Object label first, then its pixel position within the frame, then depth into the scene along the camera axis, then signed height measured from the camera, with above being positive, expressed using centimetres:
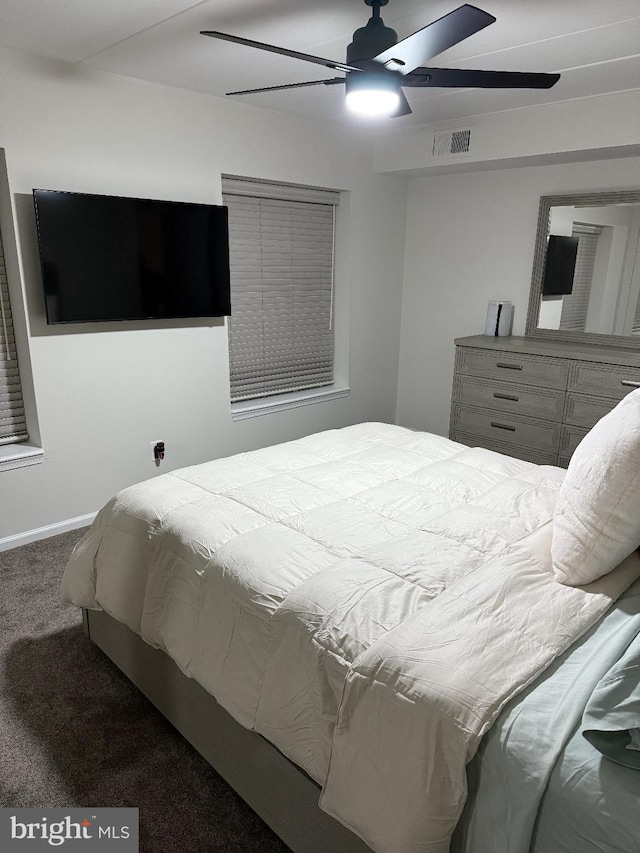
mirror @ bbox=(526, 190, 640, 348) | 386 +0
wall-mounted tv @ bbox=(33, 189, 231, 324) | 299 +2
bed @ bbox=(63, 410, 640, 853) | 116 -86
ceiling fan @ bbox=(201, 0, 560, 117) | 177 +67
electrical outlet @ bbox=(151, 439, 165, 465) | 366 -113
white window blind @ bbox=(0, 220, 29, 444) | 308 -67
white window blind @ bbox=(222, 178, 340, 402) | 403 -16
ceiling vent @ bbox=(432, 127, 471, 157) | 400 +83
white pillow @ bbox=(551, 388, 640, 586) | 149 -61
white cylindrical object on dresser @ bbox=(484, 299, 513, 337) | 444 -36
